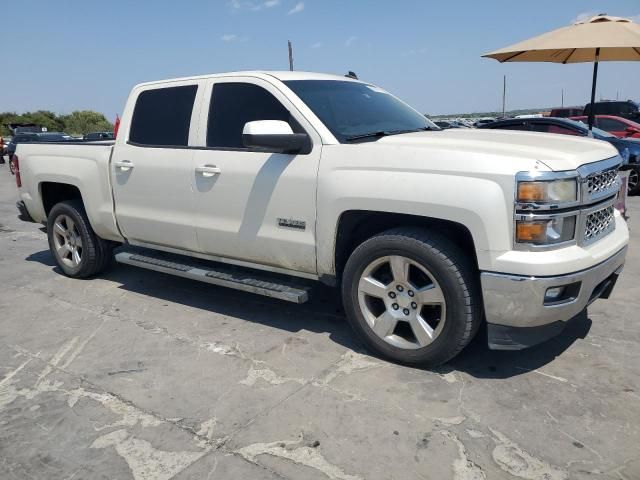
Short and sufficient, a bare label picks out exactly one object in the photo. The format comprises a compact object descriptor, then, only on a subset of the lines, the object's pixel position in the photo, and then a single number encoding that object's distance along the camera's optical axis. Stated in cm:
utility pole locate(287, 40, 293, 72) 2796
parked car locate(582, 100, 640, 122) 2155
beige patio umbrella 703
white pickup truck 291
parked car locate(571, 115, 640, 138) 1358
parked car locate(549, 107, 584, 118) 2116
